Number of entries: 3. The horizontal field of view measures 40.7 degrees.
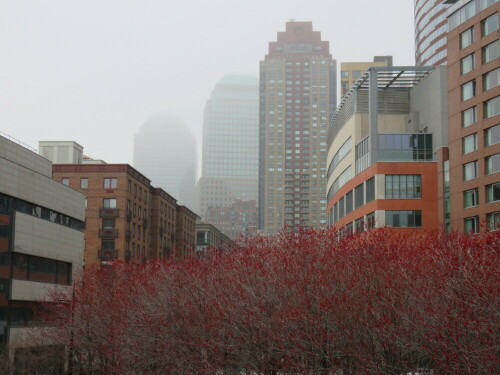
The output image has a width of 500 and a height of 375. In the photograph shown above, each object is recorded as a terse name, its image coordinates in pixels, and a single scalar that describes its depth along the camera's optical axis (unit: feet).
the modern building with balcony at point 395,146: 228.84
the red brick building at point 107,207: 289.94
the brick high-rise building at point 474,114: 189.67
